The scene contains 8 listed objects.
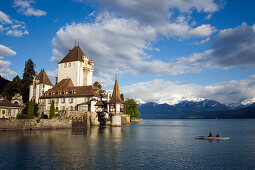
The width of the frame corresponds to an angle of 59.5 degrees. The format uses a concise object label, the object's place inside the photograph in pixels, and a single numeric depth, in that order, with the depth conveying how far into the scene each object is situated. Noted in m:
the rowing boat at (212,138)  55.84
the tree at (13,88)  96.09
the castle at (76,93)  88.19
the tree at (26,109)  83.63
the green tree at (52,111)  80.70
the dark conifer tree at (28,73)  107.62
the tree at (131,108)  133.12
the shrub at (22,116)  74.24
